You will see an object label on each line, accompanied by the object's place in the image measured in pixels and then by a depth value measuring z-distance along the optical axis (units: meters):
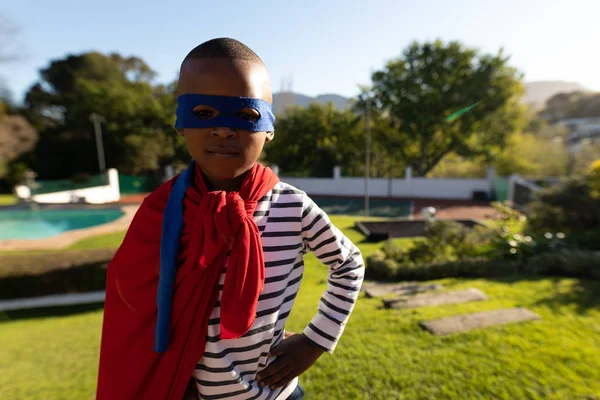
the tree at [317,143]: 26.31
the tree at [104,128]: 25.73
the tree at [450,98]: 21.89
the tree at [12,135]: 13.71
